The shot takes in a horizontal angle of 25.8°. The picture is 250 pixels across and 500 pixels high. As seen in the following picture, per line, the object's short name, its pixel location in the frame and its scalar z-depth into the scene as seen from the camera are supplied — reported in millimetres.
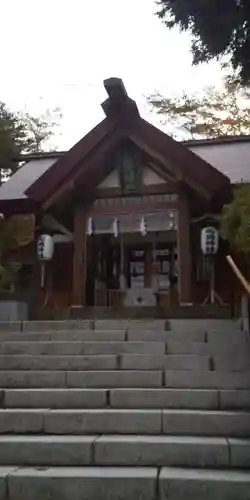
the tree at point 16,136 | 15508
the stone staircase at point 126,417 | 3371
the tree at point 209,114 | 19016
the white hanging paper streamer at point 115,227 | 10242
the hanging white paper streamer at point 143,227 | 10089
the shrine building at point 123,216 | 9656
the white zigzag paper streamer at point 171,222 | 9977
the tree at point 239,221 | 5680
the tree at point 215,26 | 6949
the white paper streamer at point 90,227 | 10211
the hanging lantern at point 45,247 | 10562
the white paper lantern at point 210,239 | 9656
